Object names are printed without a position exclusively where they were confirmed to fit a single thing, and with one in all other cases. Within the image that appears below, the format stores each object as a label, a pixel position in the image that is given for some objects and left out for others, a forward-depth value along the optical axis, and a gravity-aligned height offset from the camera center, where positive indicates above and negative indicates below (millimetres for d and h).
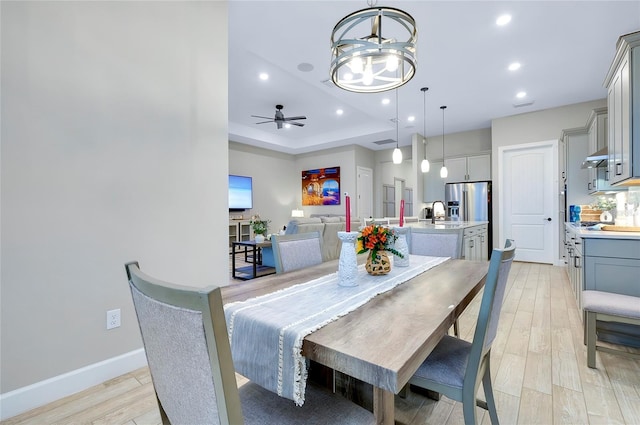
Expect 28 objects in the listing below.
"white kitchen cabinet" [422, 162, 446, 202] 6465 +578
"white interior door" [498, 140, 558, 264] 5184 +188
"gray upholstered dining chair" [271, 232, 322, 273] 1782 -264
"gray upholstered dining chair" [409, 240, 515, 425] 1043 -631
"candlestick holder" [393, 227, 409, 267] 1679 -215
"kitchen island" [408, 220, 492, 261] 4117 -491
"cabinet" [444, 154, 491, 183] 5957 +890
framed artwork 7938 +692
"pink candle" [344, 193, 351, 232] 1318 -5
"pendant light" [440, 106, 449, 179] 5086 +667
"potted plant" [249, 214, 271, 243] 5207 -295
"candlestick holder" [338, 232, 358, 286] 1333 -252
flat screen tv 6992 +461
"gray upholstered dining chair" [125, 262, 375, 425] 544 -293
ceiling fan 5164 +1644
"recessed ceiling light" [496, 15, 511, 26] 2743 +1828
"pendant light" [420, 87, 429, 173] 4445 +1783
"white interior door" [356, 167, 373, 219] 7797 +526
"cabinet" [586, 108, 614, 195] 3553 +884
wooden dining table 707 -364
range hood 3126 +596
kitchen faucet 6206 +21
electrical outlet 1815 -678
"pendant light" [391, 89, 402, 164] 4341 +824
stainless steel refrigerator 5652 +168
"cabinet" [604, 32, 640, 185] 2133 +795
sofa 4457 -309
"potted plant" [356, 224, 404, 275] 1439 -182
